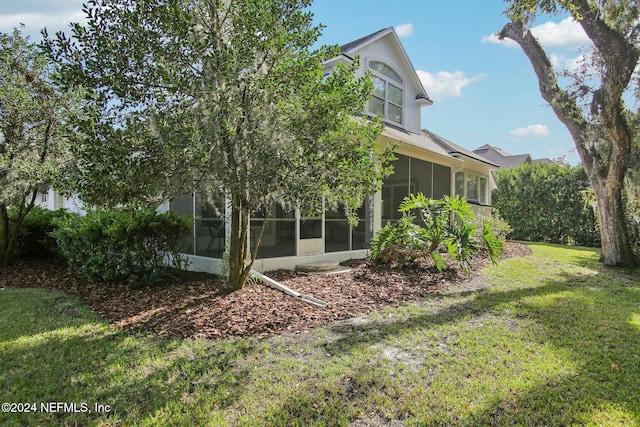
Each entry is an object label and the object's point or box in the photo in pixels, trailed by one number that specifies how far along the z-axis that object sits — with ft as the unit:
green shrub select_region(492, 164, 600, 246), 54.34
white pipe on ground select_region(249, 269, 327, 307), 18.29
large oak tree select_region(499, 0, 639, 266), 28.17
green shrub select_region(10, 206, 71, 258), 29.89
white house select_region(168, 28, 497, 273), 25.49
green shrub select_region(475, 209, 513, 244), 40.54
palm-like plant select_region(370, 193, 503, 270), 25.20
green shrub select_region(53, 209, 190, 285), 20.57
